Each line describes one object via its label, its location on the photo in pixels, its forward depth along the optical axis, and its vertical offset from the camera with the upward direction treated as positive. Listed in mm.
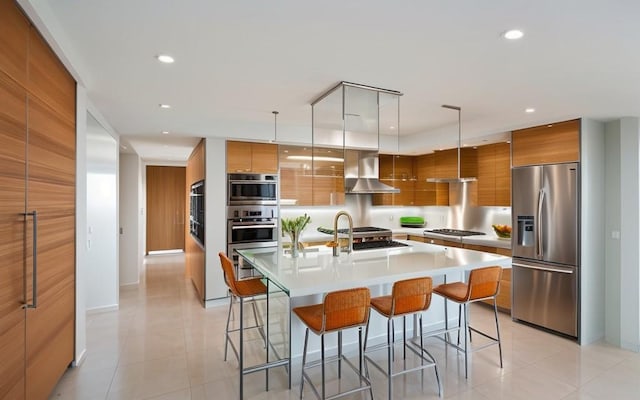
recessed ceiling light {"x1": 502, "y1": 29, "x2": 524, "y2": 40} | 1966 +977
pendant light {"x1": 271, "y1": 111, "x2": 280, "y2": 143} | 4176 +1026
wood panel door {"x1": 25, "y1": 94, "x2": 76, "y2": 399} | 2051 -305
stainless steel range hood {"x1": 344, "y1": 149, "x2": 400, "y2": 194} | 3900 +449
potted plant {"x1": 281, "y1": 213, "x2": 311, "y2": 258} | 3256 -282
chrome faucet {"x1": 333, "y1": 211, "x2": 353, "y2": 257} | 3318 -462
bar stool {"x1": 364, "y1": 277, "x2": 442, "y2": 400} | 2492 -778
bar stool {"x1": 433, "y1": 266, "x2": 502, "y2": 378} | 2877 -798
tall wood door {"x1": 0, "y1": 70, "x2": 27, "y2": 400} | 1693 -185
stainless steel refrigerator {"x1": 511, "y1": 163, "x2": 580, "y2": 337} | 3764 -544
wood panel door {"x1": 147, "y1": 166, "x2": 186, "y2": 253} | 8977 -191
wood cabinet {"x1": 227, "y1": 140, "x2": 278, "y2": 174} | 4844 +624
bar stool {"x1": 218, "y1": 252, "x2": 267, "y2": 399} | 2892 -760
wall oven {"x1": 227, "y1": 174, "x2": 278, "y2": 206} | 4836 +157
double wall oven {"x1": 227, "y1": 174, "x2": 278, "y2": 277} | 4828 -186
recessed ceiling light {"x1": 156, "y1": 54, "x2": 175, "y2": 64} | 2395 +1019
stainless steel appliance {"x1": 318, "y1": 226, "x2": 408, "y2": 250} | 5613 -562
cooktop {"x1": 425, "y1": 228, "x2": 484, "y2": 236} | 5406 -536
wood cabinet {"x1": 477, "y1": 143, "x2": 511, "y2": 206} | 4914 +378
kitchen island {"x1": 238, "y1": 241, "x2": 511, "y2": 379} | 2416 -562
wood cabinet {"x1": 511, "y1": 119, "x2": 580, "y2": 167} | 3764 +660
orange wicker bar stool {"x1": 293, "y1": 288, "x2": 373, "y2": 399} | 2252 -785
